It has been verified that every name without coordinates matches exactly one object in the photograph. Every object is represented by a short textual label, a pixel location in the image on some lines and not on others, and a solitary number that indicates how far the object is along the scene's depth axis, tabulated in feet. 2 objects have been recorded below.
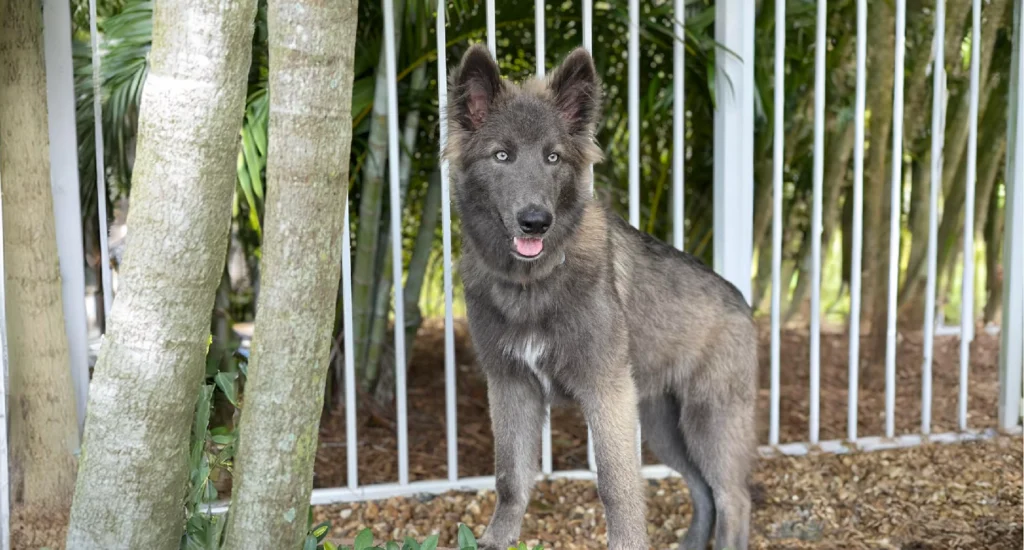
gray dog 10.07
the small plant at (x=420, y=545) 8.38
